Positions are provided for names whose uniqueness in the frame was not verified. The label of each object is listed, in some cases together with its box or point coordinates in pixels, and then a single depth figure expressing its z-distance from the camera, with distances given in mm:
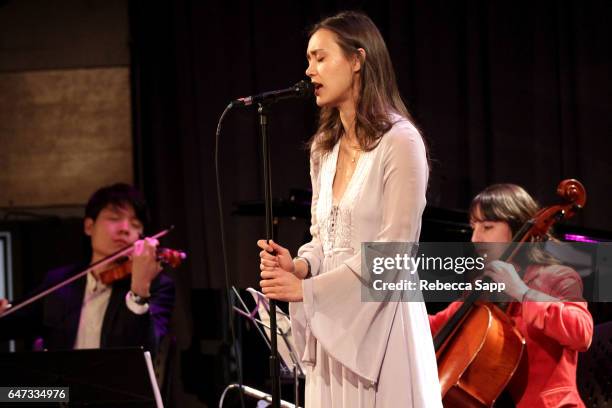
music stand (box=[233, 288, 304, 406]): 4781
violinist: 7242
